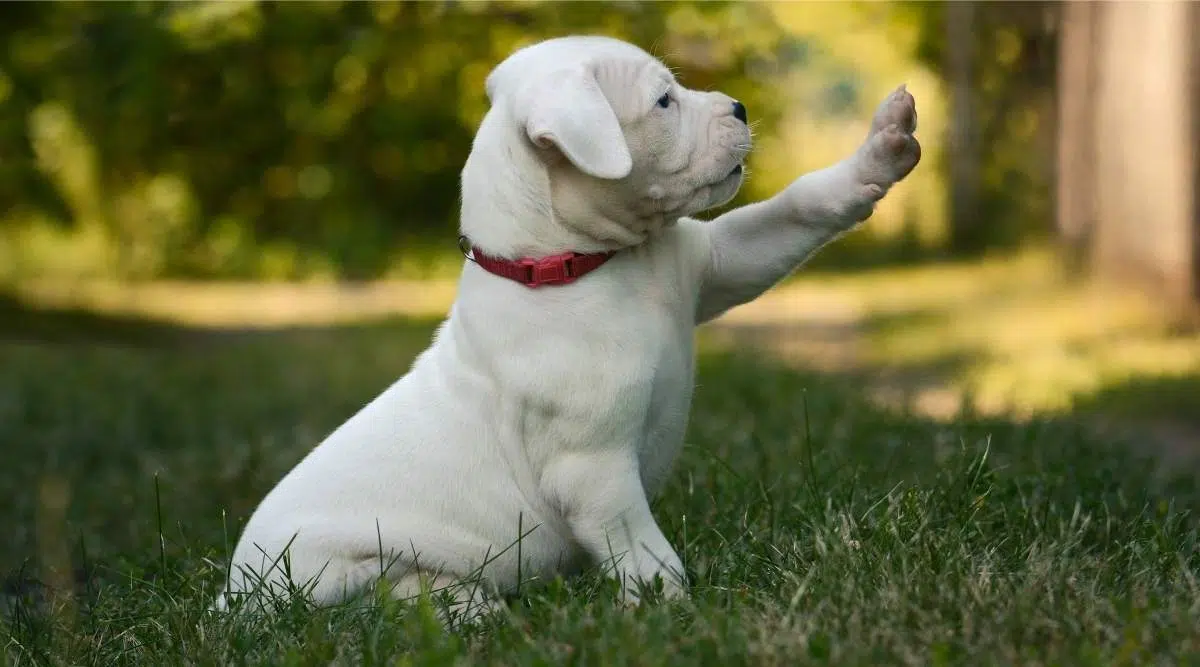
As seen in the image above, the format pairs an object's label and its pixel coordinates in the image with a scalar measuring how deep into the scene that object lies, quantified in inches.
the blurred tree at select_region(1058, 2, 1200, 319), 329.4
